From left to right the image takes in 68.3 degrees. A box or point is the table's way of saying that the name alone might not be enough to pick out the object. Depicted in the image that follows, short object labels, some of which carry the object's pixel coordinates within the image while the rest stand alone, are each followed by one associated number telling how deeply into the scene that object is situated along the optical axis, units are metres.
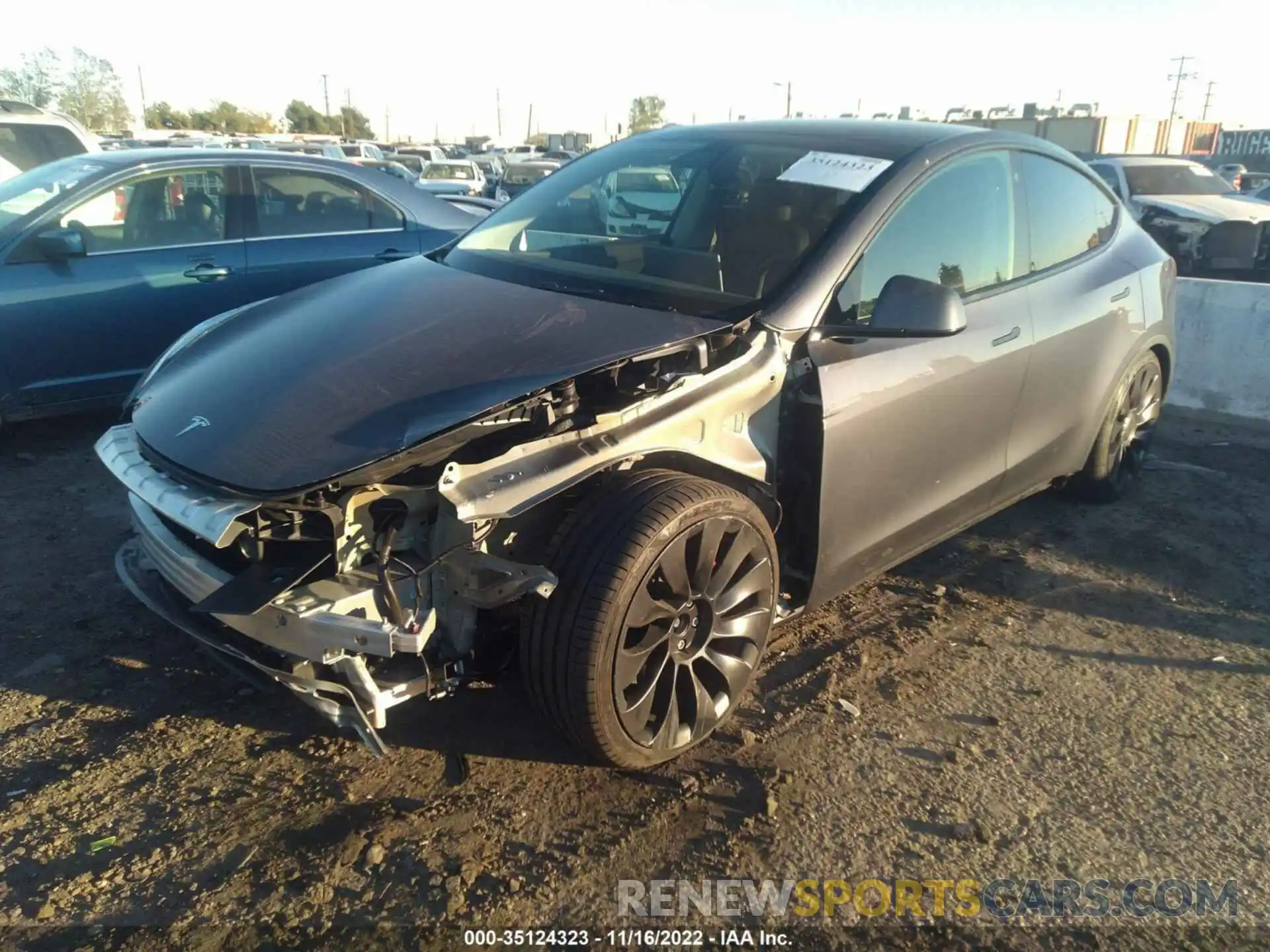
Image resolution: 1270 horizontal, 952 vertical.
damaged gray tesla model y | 2.30
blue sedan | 4.87
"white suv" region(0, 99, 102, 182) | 9.50
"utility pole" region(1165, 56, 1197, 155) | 73.94
